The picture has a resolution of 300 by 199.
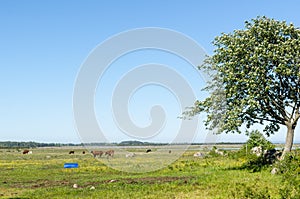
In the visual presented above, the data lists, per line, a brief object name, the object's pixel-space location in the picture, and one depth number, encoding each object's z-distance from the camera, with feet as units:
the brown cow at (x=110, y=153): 204.64
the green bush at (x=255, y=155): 100.05
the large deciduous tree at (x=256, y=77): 85.61
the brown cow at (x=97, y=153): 205.21
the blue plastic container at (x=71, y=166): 137.43
